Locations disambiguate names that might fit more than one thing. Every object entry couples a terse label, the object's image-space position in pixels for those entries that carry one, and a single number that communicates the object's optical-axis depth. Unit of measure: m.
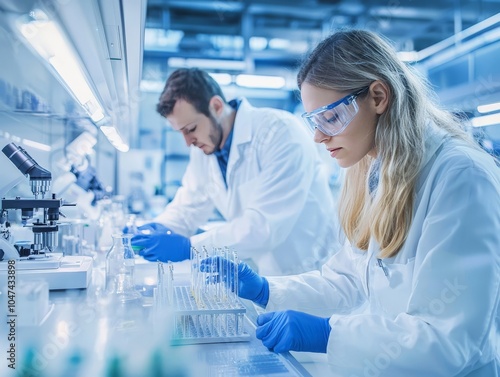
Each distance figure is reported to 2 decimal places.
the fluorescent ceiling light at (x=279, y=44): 6.72
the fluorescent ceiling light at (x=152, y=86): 6.34
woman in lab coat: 1.12
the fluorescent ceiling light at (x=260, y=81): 5.64
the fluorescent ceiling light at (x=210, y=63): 6.02
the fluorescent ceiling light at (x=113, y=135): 2.50
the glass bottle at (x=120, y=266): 1.75
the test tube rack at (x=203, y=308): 1.22
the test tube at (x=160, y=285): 1.39
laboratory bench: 1.03
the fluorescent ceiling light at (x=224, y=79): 5.95
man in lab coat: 2.53
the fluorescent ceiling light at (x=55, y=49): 1.13
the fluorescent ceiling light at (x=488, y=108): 4.23
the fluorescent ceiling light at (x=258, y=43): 6.64
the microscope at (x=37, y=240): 1.62
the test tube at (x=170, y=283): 1.39
